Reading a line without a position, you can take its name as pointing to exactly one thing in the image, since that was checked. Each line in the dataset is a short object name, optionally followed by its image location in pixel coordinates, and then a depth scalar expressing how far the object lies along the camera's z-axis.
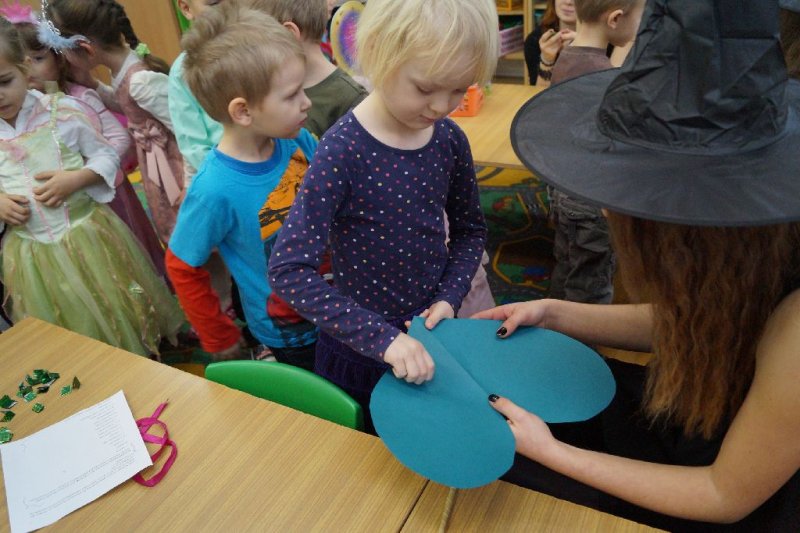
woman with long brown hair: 0.57
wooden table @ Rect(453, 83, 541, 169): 2.22
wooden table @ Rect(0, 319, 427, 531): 0.84
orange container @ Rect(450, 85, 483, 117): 2.62
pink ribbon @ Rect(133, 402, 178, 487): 0.91
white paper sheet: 0.89
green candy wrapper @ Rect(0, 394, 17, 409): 1.10
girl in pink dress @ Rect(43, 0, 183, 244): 2.06
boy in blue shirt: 1.30
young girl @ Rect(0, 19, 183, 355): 1.72
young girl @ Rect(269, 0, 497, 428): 0.86
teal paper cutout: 0.77
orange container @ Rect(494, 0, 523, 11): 4.45
